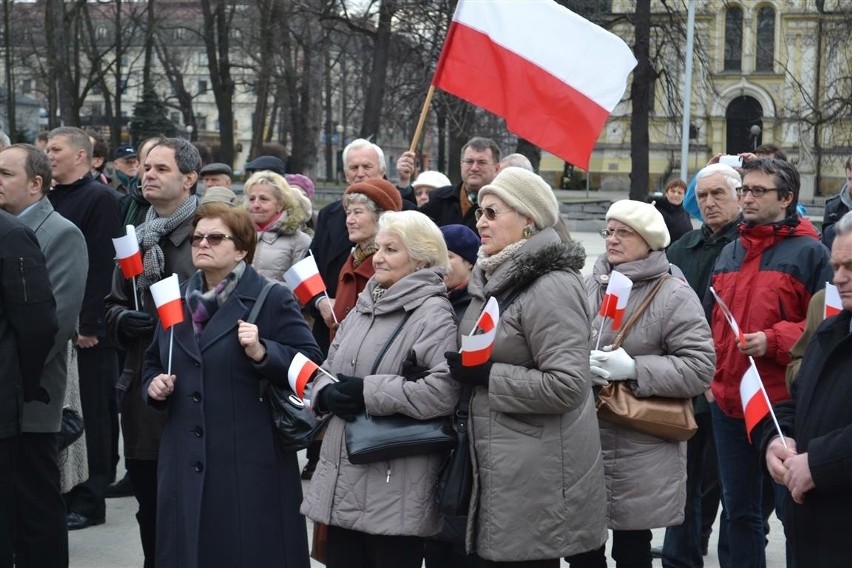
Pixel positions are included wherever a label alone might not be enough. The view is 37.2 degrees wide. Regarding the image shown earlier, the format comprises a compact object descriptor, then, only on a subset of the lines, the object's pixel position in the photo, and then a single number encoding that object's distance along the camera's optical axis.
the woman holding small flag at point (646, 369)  5.07
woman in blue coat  4.77
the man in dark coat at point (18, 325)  5.03
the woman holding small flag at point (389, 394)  4.56
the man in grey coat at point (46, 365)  5.54
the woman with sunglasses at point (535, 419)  4.43
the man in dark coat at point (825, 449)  3.76
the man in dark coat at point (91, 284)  7.35
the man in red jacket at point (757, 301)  5.75
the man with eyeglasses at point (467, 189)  7.55
